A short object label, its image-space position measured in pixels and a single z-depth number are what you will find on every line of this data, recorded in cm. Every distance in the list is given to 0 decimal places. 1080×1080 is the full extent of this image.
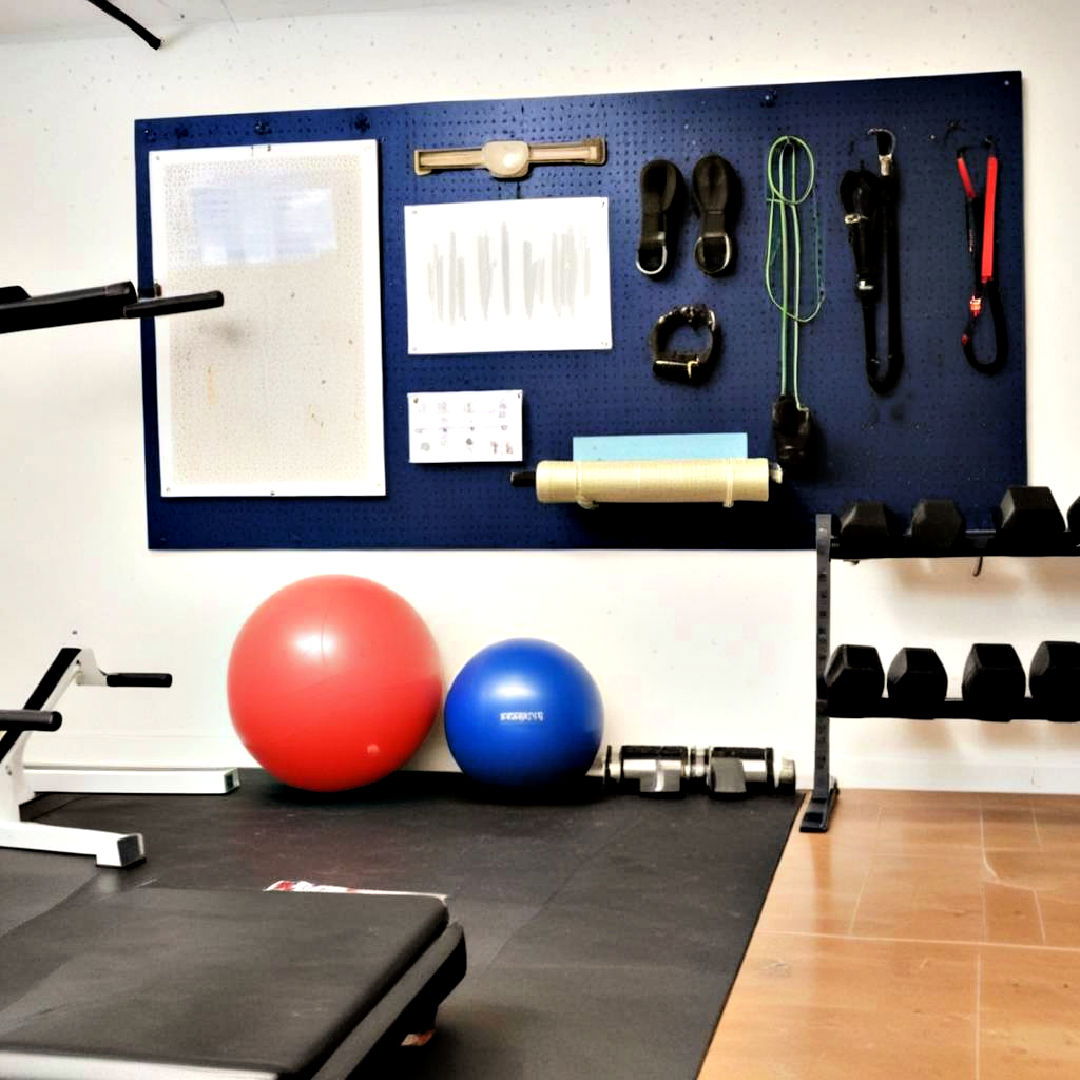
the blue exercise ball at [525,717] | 407
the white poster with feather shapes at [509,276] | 441
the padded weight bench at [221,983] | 181
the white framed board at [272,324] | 455
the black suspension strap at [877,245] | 421
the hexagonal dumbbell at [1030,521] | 367
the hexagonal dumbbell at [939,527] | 374
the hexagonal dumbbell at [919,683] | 374
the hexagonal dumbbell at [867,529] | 380
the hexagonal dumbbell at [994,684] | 369
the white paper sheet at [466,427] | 446
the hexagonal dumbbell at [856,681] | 378
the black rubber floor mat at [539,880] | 243
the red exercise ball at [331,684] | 407
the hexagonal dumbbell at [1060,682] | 367
